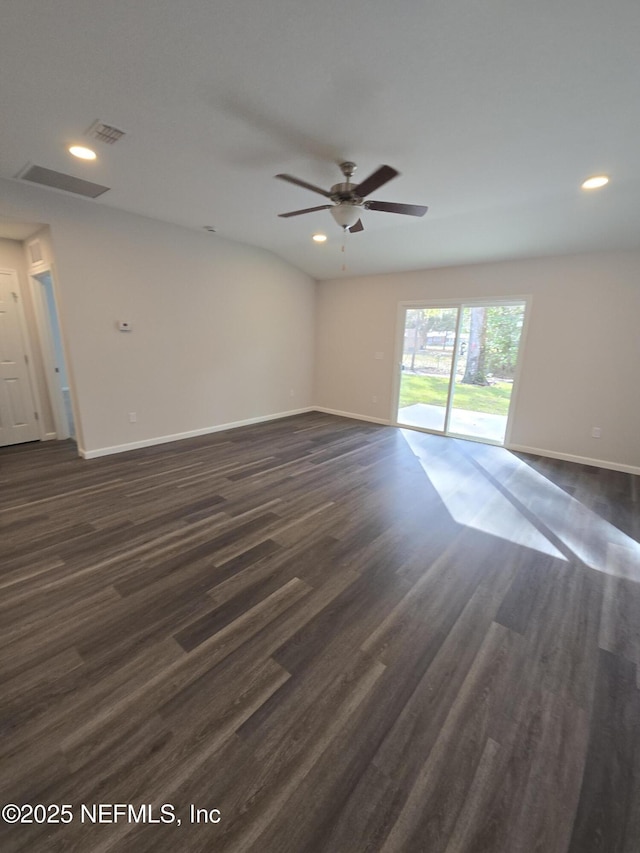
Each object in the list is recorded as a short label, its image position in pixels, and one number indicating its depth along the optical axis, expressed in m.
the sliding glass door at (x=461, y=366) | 5.02
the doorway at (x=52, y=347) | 4.68
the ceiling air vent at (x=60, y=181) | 3.14
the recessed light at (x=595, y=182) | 2.97
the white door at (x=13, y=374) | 4.58
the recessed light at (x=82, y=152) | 2.74
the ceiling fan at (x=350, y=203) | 2.62
